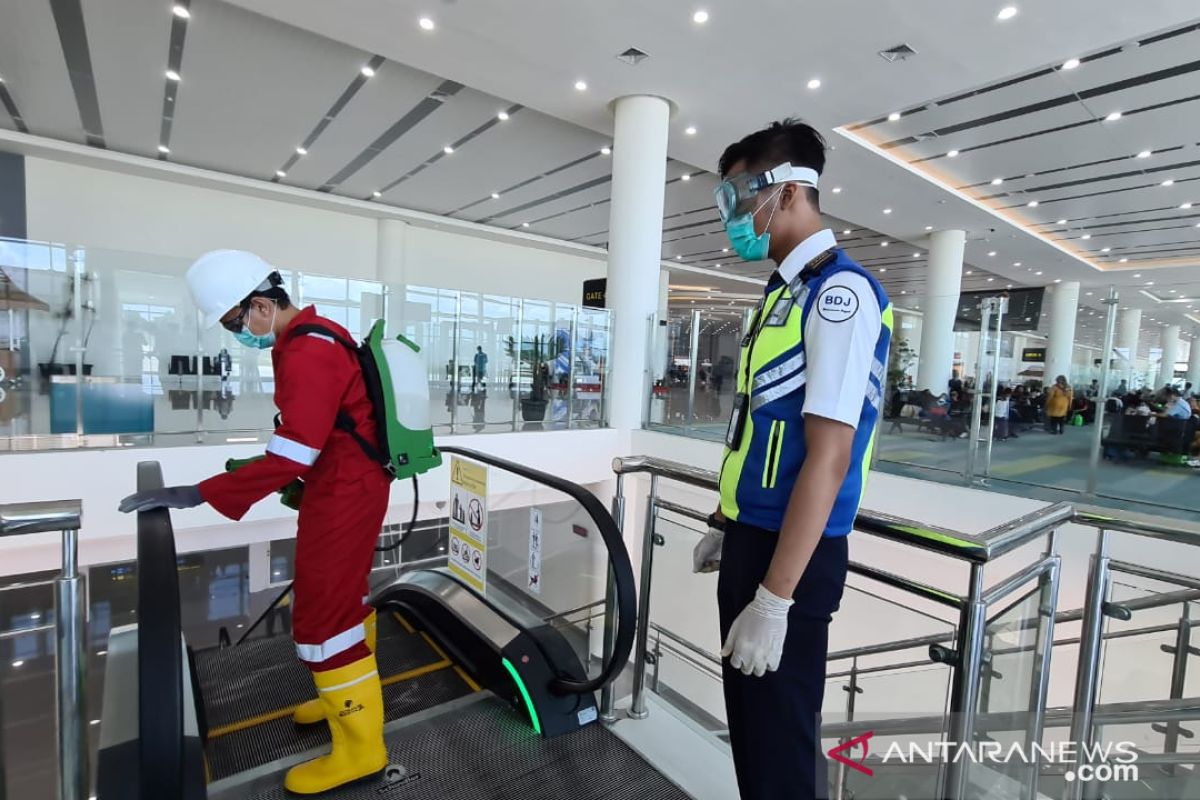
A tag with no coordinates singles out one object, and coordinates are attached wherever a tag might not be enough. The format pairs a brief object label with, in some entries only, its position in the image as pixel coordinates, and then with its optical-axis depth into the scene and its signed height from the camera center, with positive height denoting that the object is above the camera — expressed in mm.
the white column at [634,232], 8242 +1840
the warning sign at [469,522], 2760 -802
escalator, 1750 -1434
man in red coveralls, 1823 -460
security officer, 1174 -179
